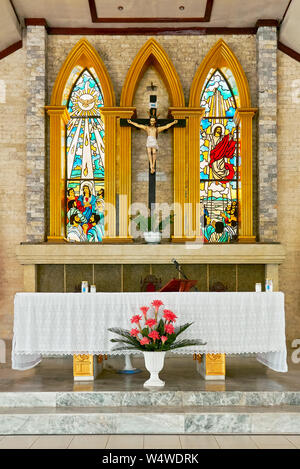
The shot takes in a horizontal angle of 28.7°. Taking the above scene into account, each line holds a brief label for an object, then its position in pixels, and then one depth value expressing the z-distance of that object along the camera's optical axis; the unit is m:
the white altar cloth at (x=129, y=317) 6.69
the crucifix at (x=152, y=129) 10.58
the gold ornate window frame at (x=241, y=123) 10.85
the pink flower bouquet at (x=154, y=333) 6.29
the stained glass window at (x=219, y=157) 11.23
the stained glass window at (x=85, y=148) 11.34
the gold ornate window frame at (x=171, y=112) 10.90
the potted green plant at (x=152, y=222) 10.72
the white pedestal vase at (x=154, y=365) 6.46
